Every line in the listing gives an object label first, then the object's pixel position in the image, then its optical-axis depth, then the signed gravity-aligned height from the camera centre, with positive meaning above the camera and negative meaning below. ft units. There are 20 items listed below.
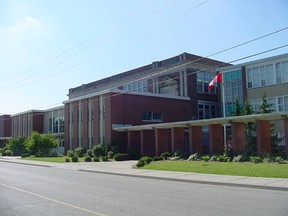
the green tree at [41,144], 176.04 -2.40
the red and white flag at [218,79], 122.62 +18.98
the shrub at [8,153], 208.54 -7.57
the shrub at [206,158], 99.16 -6.04
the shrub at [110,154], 137.39 -6.14
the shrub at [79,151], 158.88 -5.66
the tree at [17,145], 206.18 -3.39
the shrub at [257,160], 85.66 -5.89
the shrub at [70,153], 156.61 -6.49
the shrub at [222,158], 94.84 -5.95
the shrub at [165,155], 116.51 -5.97
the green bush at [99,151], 144.97 -5.18
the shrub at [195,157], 103.85 -6.00
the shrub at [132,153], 133.79 -5.83
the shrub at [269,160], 84.66 -5.90
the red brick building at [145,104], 153.58 +15.26
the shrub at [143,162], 89.06 -6.31
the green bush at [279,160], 81.55 -5.78
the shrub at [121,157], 126.05 -6.70
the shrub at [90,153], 152.03 -6.20
